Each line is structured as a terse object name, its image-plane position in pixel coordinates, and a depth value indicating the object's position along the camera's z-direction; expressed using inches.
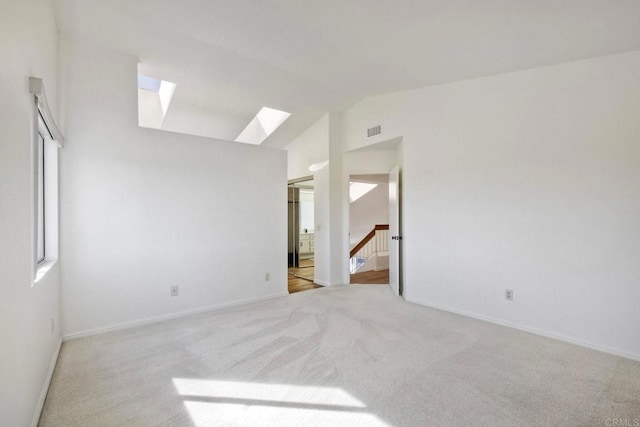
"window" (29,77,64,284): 97.0
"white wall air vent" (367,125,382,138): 180.7
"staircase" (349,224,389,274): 264.7
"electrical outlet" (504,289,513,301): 127.0
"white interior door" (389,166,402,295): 180.9
